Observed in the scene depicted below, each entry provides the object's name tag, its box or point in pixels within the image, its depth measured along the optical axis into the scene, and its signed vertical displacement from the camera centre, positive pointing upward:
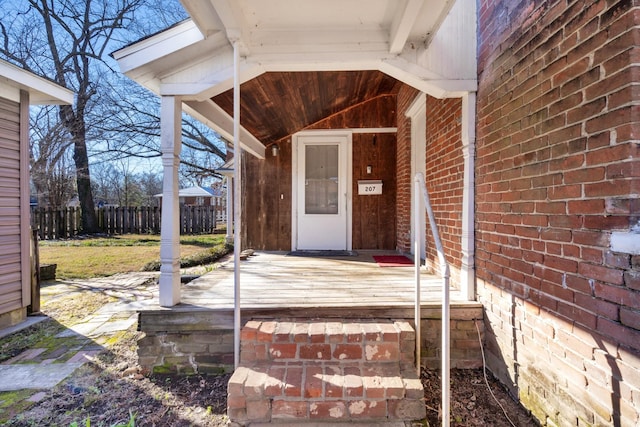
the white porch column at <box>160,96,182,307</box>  2.37 +0.04
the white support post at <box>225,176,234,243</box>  6.46 -0.05
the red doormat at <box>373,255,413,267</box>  3.92 -0.66
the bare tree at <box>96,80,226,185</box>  11.20 +2.94
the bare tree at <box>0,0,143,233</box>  10.92 +5.88
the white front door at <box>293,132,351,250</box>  5.42 +0.32
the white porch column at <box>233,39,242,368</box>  2.05 +0.01
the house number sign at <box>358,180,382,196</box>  5.29 +0.37
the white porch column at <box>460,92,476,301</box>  2.47 +0.10
